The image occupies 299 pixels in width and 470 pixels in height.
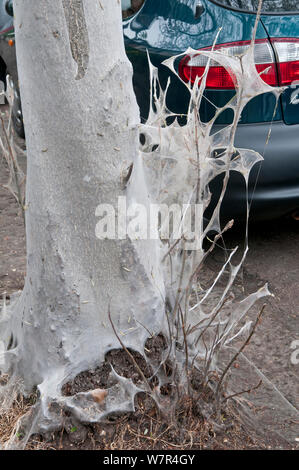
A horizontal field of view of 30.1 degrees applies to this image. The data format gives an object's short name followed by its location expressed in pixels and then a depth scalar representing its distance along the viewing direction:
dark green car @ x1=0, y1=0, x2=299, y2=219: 3.11
